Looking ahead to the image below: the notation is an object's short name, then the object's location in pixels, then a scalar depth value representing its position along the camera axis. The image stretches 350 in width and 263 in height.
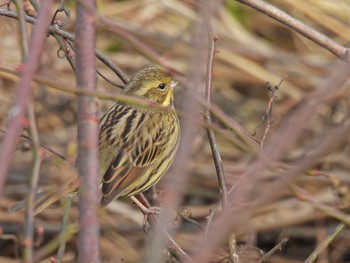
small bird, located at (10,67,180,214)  7.29
